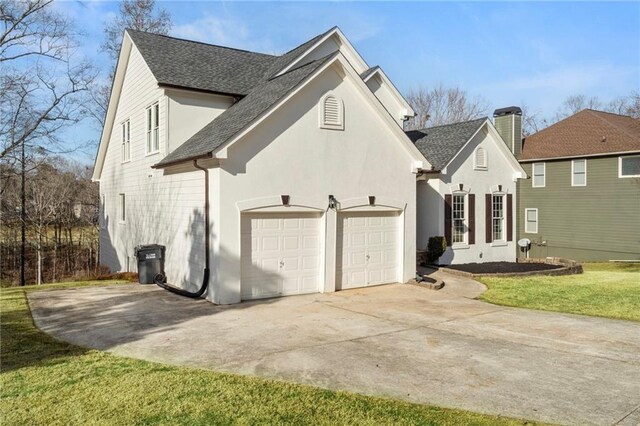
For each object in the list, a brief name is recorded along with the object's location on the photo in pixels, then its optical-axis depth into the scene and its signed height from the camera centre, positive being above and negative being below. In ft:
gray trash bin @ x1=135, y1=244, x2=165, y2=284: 45.70 -4.59
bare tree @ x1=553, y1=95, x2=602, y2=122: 172.35 +42.45
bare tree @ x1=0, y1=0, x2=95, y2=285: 69.82 +19.27
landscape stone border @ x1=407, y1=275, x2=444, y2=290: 43.65 -6.53
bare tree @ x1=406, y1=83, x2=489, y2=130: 151.12 +37.06
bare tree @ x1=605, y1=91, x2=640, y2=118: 147.06 +37.50
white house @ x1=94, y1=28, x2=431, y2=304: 36.47 +3.64
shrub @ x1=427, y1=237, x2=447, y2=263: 56.75 -3.96
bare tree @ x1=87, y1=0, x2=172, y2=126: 98.99 +41.69
